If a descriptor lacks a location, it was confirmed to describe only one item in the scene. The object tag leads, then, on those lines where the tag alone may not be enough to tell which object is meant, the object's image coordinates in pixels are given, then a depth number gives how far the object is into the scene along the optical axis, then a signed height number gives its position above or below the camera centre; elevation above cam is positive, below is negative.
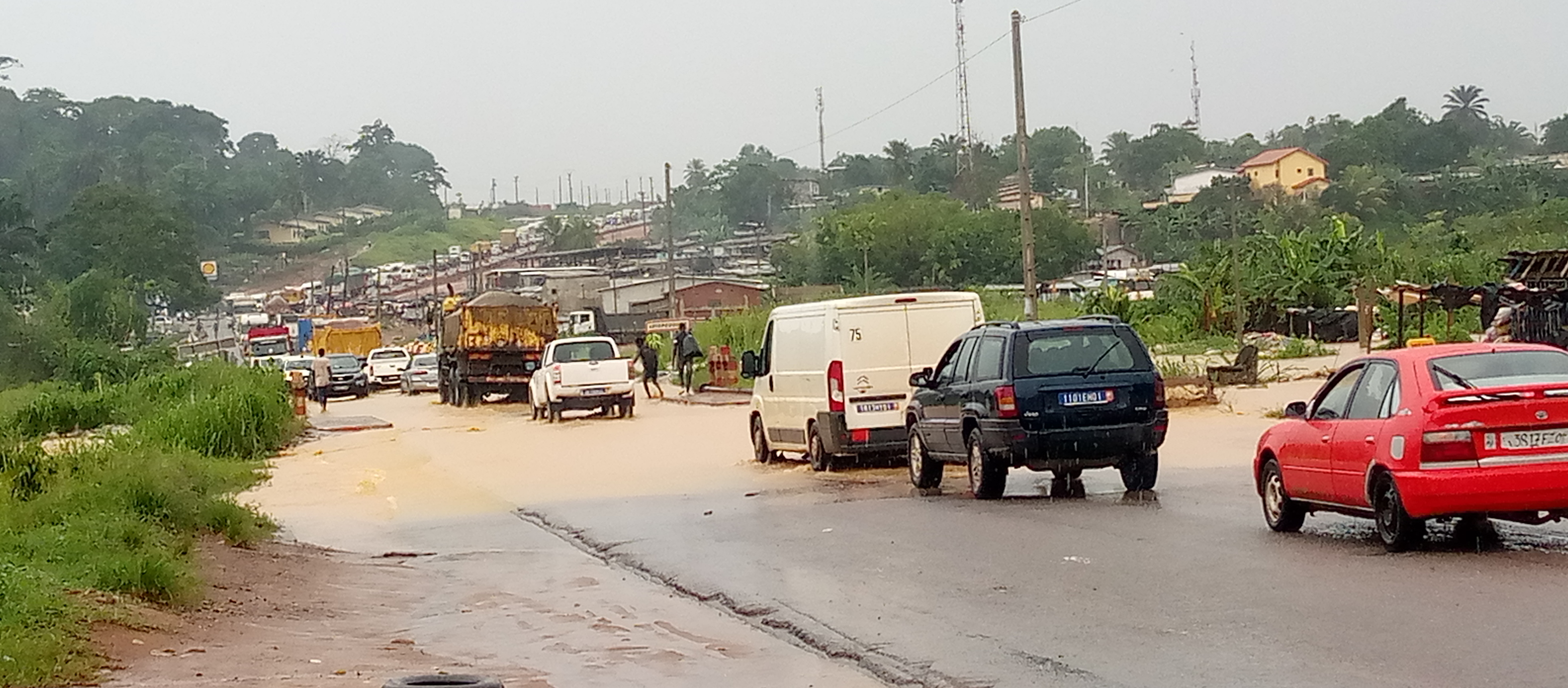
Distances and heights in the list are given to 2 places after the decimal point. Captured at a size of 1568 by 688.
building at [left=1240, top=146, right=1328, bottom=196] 94.56 +8.93
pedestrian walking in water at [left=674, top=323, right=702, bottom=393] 43.66 +0.19
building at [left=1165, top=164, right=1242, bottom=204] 103.50 +9.48
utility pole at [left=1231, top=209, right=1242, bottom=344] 39.06 +1.04
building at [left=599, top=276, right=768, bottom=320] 89.19 +3.44
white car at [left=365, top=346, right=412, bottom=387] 64.19 +0.22
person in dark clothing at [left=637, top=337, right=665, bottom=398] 45.69 +0.03
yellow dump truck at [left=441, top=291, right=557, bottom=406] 44.78 +0.65
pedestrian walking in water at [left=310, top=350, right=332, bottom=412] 46.78 +0.12
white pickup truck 35.81 -0.24
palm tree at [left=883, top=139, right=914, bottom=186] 116.69 +12.79
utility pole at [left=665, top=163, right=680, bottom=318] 65.56 +4.60
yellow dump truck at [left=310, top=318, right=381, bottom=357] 76.12 +1.76
